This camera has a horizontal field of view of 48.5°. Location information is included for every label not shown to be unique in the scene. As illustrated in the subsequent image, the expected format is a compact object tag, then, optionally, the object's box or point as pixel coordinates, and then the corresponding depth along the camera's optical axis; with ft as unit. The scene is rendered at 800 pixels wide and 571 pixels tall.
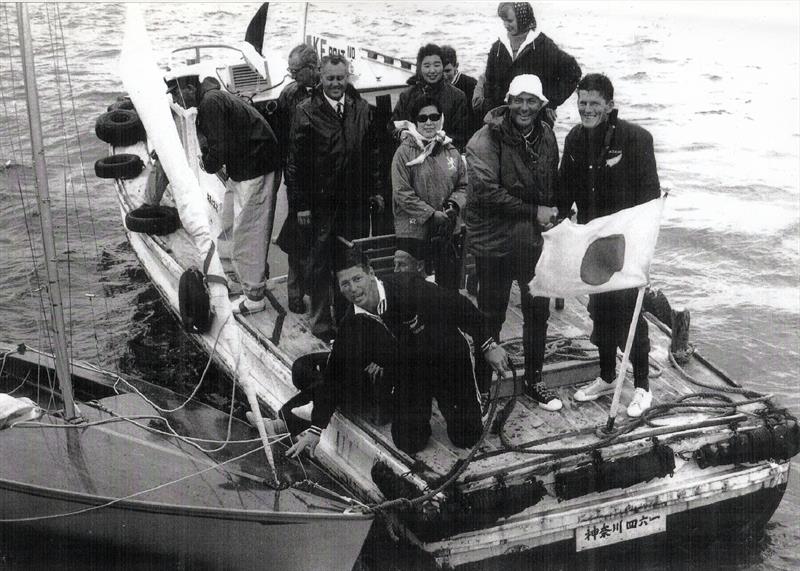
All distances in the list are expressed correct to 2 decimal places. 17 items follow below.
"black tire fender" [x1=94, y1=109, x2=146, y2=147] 38.60
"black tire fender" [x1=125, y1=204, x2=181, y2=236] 30.37
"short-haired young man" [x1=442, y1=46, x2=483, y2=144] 25.59
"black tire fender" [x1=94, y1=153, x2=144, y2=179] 35.65
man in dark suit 21.39
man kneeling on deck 17.38
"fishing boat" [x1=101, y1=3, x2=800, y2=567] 17.80
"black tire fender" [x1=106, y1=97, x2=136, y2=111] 40.78
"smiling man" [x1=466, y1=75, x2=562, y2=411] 18.98
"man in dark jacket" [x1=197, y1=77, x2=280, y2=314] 22.79
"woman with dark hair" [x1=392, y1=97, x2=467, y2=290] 20.70
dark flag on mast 37.14
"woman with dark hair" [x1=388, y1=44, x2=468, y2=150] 22.41
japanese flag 17.31
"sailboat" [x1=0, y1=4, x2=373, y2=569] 17.67
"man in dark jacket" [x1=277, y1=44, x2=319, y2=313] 23.30
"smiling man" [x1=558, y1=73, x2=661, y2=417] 17.63
